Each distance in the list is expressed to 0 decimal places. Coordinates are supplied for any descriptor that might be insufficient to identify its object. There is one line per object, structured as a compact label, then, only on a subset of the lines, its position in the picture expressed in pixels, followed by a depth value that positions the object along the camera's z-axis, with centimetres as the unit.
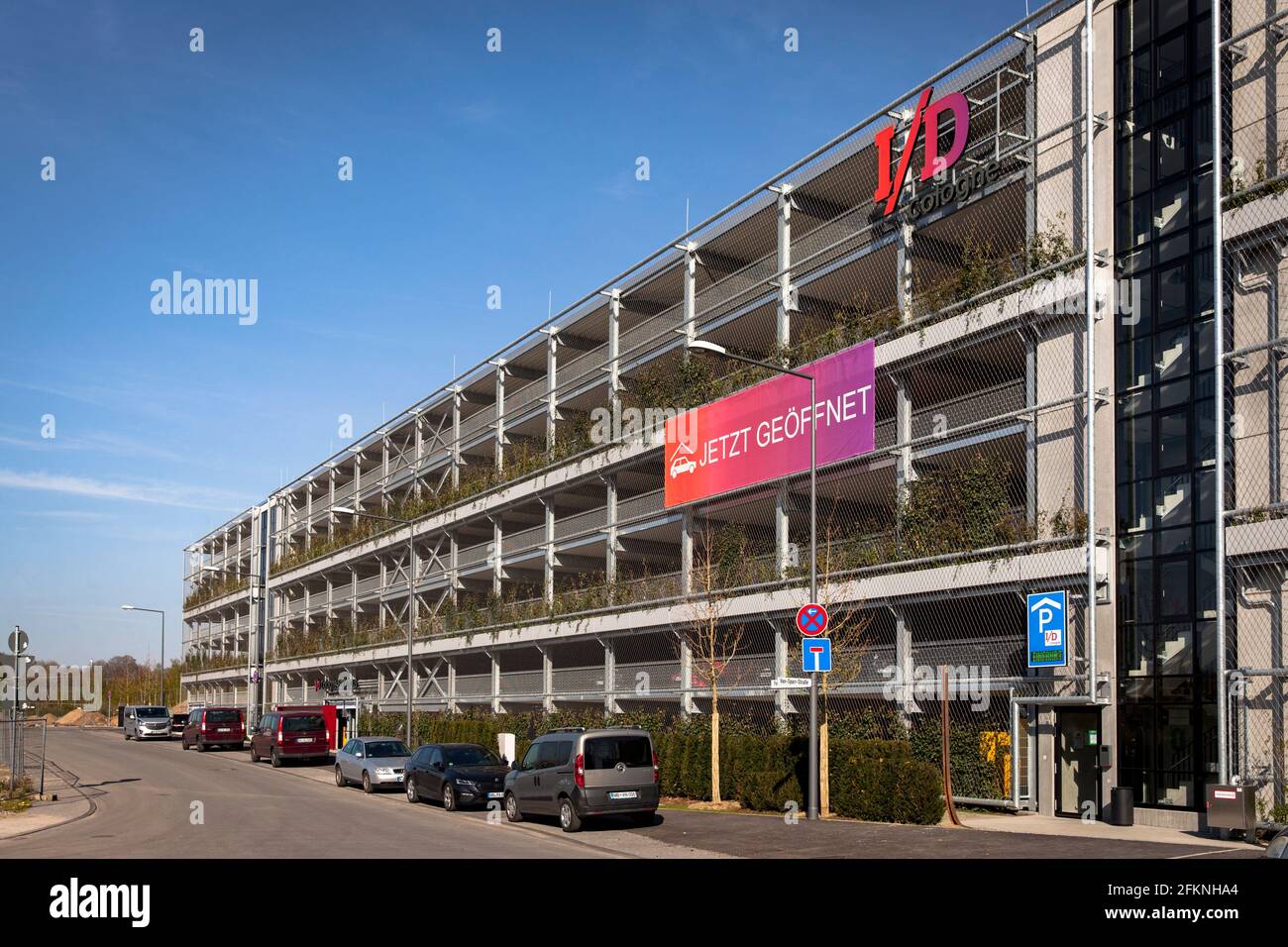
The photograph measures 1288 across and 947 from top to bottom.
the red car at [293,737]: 4450
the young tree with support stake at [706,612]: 3331
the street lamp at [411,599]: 4481
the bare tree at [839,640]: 2553
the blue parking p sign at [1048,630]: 2411
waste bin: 2280
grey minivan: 2209
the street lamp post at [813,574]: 2227
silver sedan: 3281
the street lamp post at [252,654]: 8319
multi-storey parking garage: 2283
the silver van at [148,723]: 6962
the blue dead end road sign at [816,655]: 2283
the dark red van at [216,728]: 5641
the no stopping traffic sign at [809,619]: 2308
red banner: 3059
